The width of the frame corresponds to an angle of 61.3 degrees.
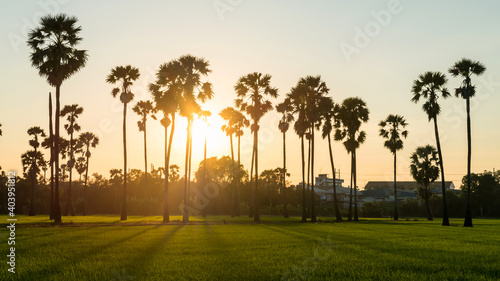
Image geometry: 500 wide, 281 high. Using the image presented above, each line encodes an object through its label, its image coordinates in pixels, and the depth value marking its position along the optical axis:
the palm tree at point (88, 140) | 77.06
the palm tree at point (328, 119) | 54.34
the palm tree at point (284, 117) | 57.53
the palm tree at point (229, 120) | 71.62
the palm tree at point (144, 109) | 62.94
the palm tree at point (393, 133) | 69.44
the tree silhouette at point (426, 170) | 77.25
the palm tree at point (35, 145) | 73.31
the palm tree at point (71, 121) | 63.29
